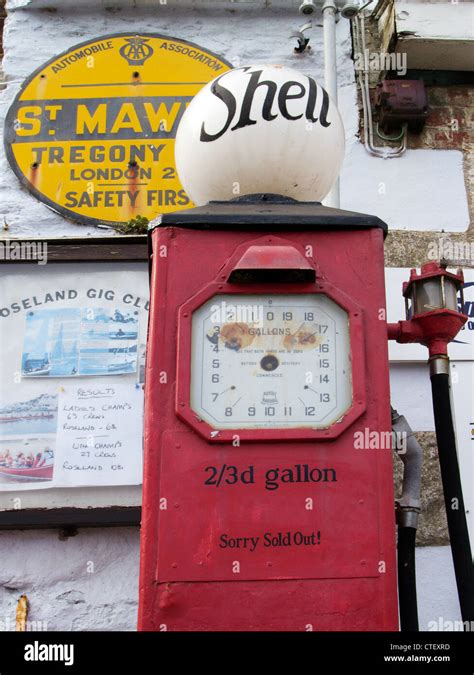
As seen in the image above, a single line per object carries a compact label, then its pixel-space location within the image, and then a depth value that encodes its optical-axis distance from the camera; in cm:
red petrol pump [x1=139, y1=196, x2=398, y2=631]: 178
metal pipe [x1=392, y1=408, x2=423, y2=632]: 219
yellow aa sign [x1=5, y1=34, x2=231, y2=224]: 370
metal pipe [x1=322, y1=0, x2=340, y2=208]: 371
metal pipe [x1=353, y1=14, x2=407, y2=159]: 379
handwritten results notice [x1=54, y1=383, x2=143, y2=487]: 320
